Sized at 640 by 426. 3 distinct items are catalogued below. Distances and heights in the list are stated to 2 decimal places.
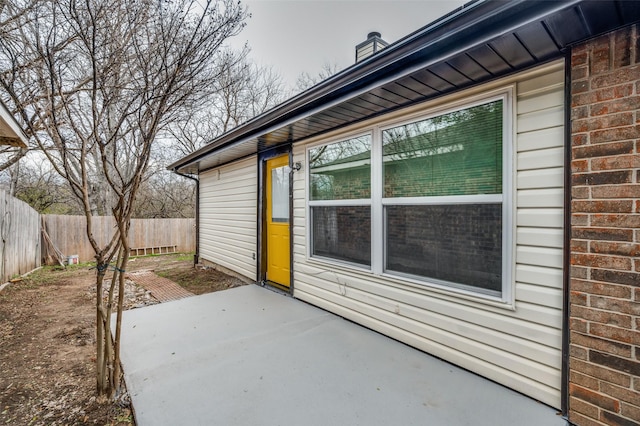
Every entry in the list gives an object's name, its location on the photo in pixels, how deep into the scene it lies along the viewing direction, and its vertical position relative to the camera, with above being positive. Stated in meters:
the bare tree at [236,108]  12.69 +4.60
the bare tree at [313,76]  13.46 +6.27
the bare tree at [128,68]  1.97 +1.05
